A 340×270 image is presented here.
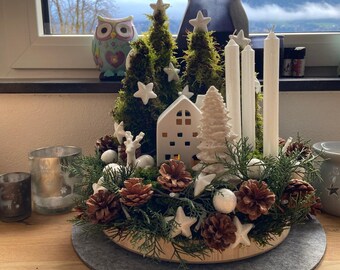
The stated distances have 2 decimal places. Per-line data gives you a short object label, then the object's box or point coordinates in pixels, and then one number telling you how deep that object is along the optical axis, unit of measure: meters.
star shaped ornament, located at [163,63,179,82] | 0.68
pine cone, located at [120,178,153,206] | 0.50
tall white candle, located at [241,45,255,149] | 0.62
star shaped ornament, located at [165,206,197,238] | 0.50
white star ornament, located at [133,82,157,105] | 0.63
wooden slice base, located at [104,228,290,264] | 0.52
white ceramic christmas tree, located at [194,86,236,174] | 0.55
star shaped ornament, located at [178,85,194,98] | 0.66
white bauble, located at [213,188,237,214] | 0.49
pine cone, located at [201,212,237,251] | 0.48
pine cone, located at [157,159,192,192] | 0.51
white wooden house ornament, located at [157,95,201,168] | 0.60
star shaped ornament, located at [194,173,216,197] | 0.52
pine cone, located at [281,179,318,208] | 0.54
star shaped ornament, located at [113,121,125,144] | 0.66
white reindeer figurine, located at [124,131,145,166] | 0.60
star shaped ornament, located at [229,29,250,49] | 0.67
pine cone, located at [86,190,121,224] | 0.52
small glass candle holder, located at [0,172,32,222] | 0.69
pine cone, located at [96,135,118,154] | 0.70
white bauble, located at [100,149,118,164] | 0.65
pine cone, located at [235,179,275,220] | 0.49
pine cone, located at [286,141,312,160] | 0.65
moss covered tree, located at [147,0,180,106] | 0.67
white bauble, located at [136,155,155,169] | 0.61
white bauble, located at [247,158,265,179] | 0.55
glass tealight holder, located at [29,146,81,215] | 0.72
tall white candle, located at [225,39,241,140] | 0.59
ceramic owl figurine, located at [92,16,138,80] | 0.84
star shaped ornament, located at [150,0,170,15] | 0.67
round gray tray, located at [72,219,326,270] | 0.52
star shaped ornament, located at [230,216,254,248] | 0.50
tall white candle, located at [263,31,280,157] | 0.58
